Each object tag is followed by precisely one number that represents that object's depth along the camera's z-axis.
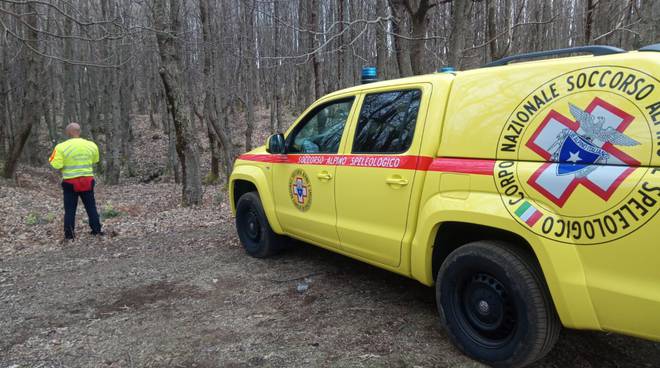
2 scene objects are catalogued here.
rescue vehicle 2.41
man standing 7.23
